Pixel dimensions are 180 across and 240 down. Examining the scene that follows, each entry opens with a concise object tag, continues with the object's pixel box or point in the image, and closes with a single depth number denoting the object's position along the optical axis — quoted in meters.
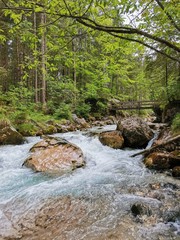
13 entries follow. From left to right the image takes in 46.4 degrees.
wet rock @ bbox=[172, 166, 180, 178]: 5.42
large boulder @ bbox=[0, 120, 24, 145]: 8.63
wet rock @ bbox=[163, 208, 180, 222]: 3.43
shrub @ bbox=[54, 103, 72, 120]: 14.58
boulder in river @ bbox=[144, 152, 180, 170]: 6.09
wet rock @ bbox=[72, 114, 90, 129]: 14.59
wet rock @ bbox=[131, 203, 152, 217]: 3.59
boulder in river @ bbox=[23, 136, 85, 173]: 6.03
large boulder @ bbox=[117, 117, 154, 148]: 8.88
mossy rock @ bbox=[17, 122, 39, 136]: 10.39
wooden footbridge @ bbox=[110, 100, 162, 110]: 19.04
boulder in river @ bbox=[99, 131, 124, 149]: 8.69
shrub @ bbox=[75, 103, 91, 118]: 17.58
